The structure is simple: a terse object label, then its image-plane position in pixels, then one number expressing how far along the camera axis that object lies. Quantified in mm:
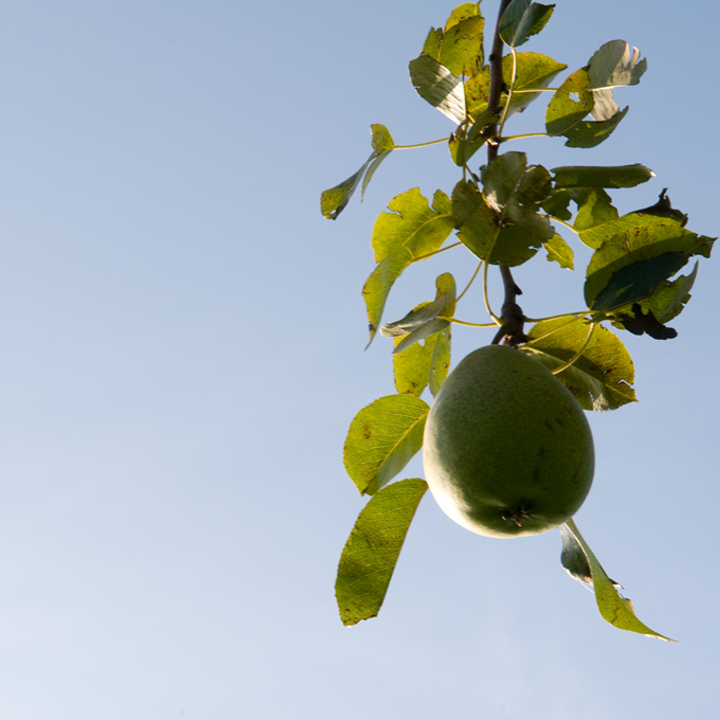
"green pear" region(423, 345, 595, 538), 817
